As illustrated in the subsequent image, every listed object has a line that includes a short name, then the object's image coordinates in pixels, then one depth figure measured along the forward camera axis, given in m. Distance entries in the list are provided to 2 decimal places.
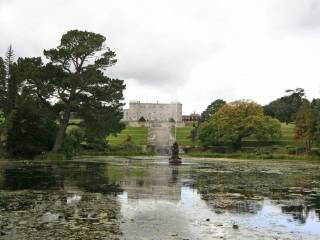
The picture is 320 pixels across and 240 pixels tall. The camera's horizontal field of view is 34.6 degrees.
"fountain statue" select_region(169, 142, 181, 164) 51.19
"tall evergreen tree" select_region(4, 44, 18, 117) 67.81
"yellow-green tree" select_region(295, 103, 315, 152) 85.00
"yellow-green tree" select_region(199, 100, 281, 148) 93.69
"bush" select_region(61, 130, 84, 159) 64.19
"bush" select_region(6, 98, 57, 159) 58.56
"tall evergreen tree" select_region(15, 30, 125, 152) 59.38
